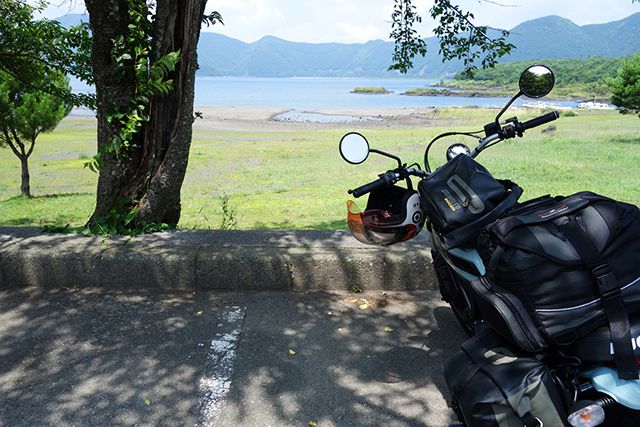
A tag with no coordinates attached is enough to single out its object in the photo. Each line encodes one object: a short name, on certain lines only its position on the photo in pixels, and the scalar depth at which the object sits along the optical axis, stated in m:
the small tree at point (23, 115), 15.48
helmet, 2.79
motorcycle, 2.39
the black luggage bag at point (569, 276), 1.89
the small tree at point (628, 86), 20.09
